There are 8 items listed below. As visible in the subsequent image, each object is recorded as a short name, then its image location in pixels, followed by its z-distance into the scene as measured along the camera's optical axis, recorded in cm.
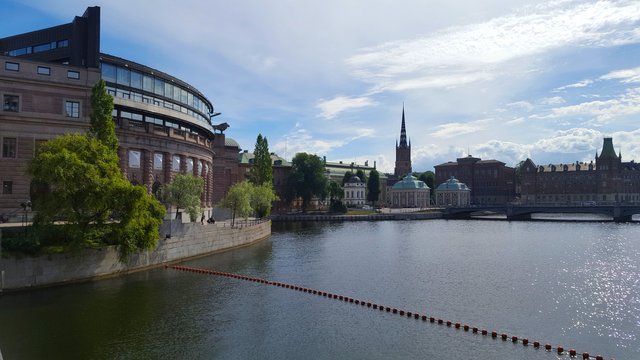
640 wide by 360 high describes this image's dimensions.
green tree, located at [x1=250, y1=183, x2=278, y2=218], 10416
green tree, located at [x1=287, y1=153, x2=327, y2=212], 17950
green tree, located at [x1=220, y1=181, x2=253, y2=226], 8938
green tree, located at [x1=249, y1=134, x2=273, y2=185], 12625
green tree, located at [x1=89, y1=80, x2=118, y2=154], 5791
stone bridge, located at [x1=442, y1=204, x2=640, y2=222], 15462
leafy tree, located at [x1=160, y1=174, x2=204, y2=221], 7438
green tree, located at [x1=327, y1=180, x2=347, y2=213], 18734
